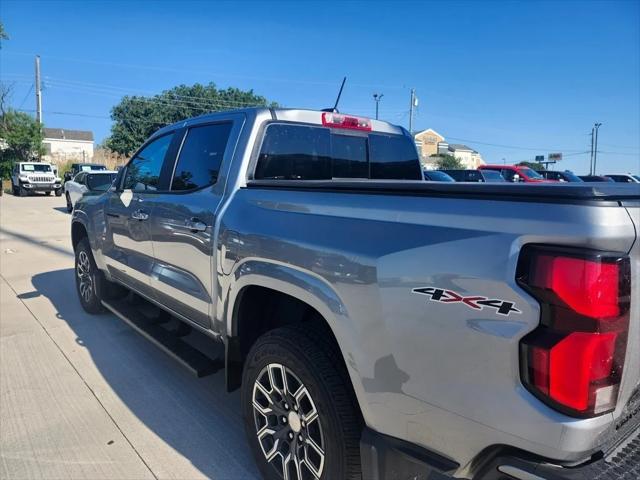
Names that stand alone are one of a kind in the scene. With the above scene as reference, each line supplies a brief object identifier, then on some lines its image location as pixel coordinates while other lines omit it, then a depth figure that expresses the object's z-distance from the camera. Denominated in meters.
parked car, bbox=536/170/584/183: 24.06
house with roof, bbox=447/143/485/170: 96.97
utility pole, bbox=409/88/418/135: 42.44
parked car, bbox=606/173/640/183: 24.25
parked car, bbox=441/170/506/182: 18.72
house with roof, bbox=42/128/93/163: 77.00
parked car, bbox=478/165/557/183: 19.48
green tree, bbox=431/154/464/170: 60.46
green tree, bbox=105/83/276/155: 48.78
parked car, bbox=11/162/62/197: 27.22
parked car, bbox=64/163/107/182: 28.62
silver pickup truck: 1.37
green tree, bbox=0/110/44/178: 35.12
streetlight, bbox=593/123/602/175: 52.31
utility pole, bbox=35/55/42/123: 38.96
